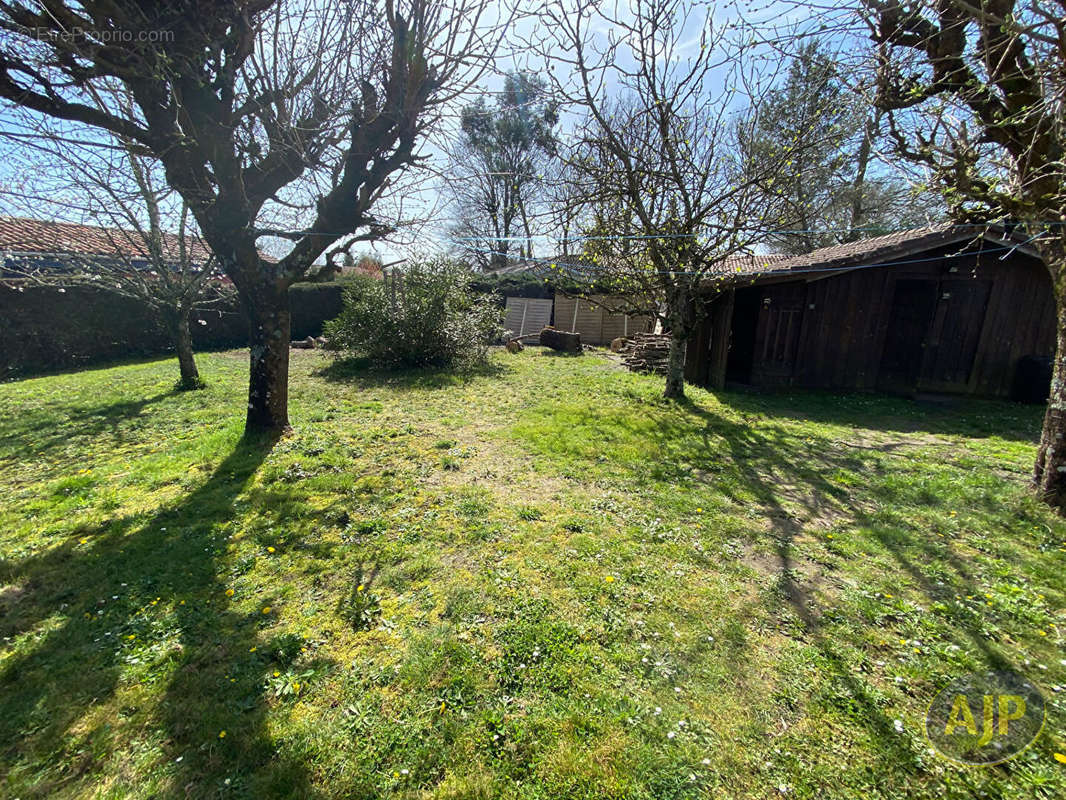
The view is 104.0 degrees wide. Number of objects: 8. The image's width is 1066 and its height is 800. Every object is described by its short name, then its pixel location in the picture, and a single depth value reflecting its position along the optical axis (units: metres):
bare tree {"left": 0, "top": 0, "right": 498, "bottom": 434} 3.30
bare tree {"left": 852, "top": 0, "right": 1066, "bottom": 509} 3.39
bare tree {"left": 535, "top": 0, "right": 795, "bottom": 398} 6.38
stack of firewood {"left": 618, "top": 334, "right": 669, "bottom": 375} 11.05
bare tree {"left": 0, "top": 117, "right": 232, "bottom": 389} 5.62
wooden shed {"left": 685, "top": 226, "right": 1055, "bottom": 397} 8.29
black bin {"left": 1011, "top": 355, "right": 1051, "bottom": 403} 7.98
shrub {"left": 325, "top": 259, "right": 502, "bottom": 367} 10.19
